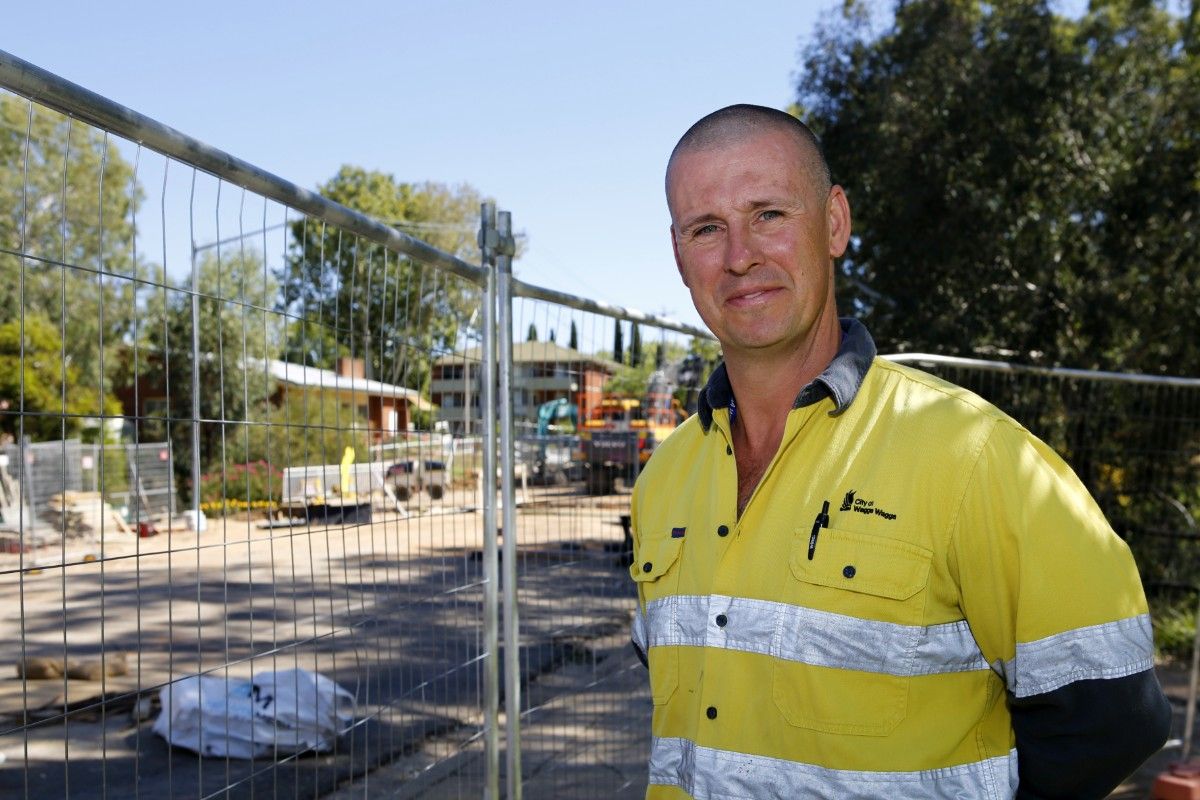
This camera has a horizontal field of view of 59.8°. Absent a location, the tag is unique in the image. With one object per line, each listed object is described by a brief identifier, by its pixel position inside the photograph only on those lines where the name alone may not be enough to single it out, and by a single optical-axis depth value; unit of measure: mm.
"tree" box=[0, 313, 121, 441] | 18588
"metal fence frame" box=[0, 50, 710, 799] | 3363
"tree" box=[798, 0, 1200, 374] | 13641
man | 1663
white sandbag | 5613
